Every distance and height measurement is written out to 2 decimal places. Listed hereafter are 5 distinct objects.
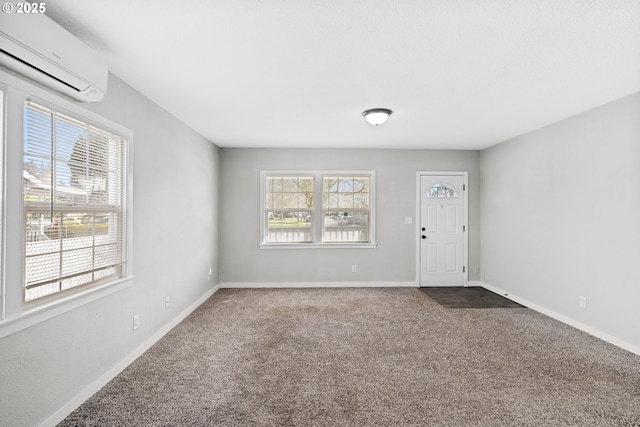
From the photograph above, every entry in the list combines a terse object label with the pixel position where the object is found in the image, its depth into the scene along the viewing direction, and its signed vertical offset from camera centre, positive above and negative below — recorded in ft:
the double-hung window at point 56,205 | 5.28 +0.22
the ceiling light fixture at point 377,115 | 10.62 +3.62
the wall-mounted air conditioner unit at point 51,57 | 4.75 +2.86
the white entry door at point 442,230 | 17.62 -0.84
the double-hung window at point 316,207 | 17.40 +0.51
